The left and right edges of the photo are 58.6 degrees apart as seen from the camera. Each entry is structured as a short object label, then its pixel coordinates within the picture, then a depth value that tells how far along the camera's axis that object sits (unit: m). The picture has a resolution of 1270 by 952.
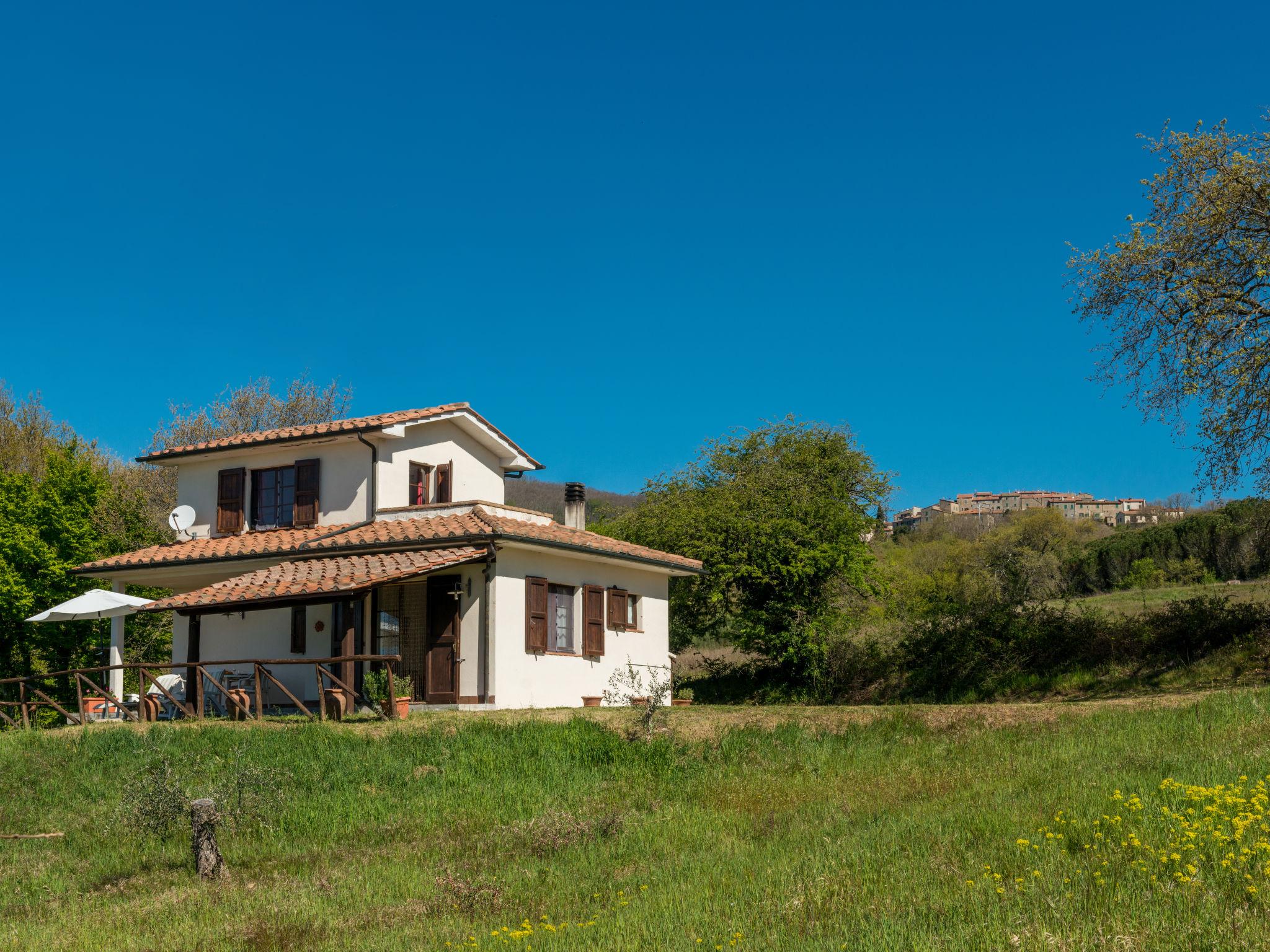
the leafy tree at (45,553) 32.53
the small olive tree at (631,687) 22.58
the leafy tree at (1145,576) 41.72
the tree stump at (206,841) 10.80
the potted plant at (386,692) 18.30
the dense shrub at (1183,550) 40.88
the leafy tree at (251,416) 40.09
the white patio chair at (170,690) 21.84
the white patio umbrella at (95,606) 21.45
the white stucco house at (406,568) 20.12
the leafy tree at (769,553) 29.75
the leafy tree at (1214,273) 19.03
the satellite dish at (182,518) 24.88
